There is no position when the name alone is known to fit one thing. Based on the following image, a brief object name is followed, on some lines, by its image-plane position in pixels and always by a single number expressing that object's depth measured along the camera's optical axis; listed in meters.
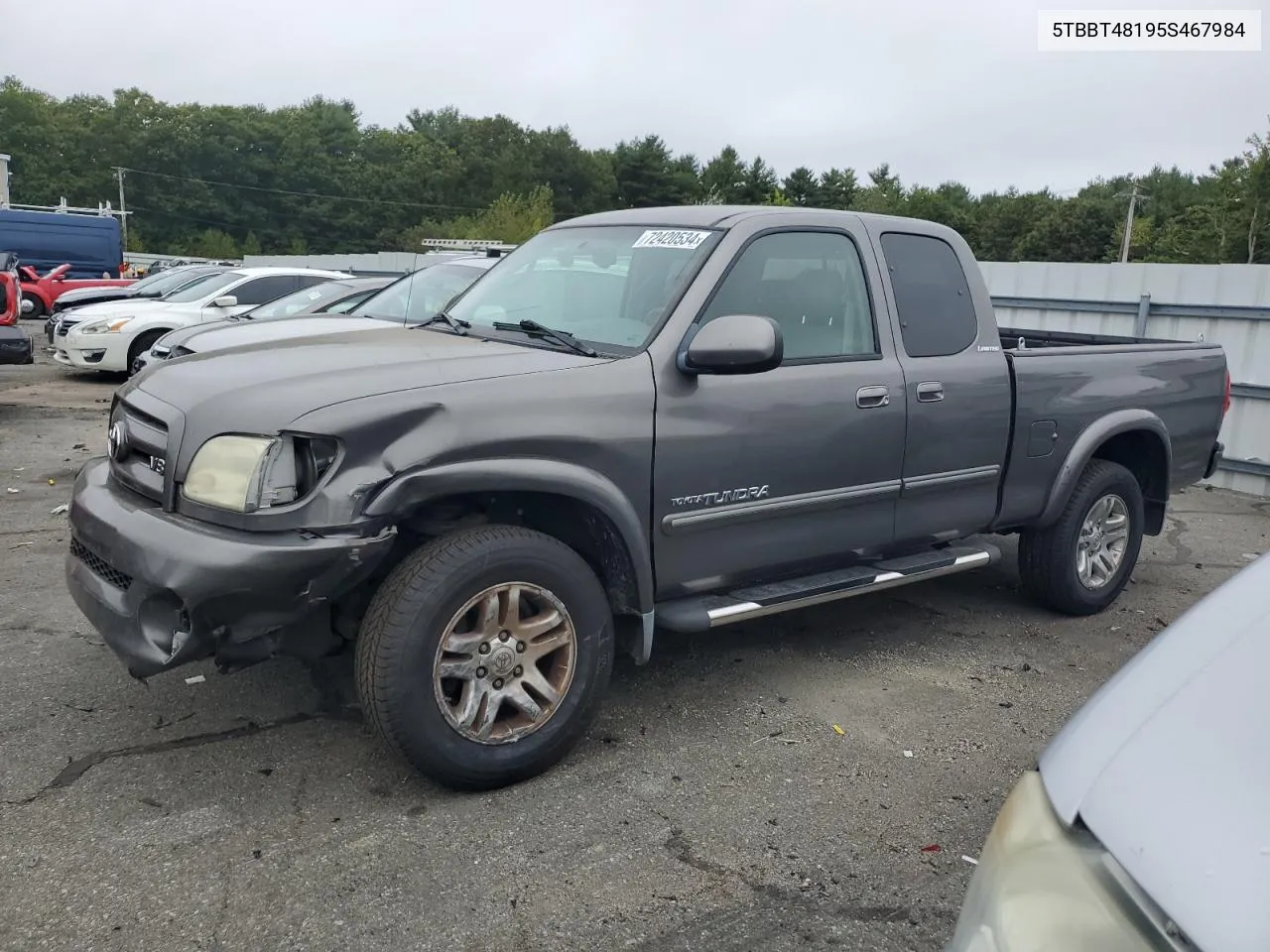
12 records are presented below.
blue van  24.25
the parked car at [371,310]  7.69
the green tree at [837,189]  79.19
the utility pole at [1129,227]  56.03
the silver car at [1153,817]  1.36
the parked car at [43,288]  22.61
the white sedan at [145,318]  12.93
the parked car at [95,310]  13.25
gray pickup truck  3.02
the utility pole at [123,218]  63.82
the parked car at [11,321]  9.98
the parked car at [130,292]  15.98
